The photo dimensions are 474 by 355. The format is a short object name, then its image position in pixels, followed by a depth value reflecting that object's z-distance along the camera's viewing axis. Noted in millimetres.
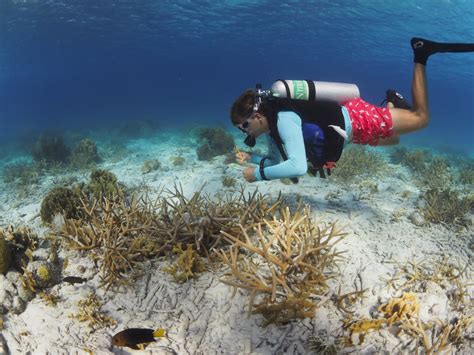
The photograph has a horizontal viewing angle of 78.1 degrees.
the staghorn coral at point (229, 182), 7938
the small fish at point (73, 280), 3822
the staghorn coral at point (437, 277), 3660
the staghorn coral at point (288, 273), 3145
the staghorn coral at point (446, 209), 5504
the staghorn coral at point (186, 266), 3799
